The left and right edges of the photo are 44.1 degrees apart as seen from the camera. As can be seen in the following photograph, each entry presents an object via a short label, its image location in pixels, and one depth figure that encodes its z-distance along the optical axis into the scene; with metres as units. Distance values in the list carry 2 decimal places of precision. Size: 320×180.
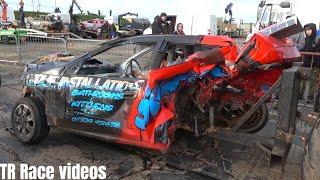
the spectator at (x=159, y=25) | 11.59
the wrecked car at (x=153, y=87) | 4.55
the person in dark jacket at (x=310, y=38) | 9.61
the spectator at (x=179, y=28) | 10.87
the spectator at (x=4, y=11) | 27.58
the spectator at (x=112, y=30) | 32.70
